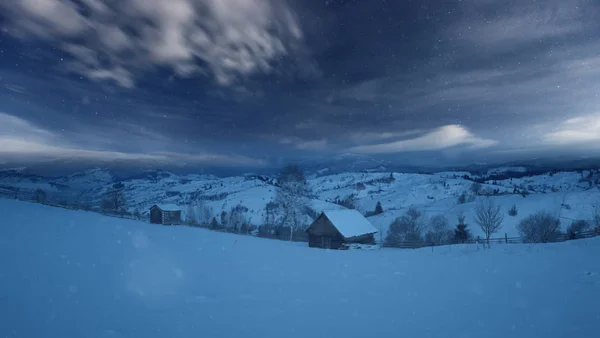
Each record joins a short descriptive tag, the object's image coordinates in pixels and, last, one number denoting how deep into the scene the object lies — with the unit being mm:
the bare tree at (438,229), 67225
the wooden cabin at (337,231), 35688
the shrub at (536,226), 46531
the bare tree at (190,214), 78750
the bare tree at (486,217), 42978
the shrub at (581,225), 62681
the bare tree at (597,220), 49409
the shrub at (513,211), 89250
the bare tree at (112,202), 47931
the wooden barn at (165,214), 43019
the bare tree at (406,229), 62956
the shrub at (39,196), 27619
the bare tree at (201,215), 90944
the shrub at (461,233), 44756
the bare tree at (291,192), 38375
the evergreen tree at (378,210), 121481
